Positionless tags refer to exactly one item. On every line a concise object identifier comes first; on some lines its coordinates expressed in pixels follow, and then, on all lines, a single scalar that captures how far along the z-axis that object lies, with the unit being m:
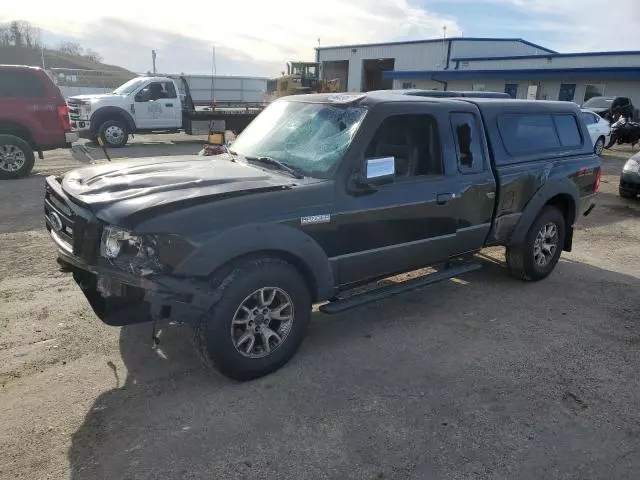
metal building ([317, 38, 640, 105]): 26.52
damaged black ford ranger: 3.03
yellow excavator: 28.98
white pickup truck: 15.20
